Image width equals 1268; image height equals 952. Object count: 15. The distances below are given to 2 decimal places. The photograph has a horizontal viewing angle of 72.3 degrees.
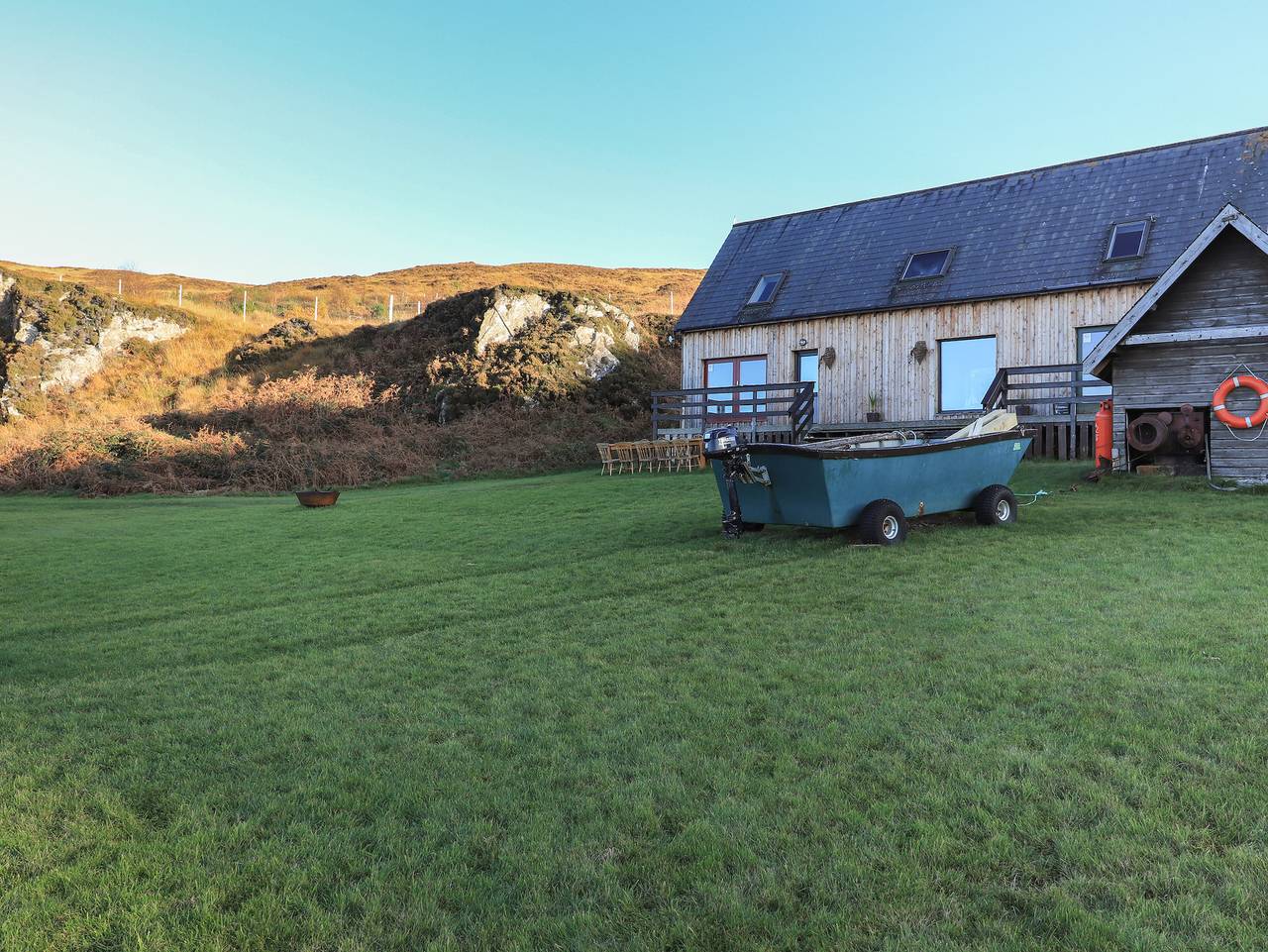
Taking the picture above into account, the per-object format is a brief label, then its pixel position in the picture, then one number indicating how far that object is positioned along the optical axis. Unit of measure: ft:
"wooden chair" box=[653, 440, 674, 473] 74.02
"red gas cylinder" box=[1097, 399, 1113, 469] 51.57
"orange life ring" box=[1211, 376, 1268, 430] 45.55
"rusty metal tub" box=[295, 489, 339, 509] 59.88
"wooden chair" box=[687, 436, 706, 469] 75.41
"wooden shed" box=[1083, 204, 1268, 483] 46.16
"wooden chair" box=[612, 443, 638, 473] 76.79
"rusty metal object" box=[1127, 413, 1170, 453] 48.73
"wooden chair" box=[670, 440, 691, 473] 73.99
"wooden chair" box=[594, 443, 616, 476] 77.51
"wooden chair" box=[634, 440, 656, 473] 75.61
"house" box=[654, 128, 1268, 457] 66.49
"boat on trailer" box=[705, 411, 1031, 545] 34.01
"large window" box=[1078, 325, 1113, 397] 66.27
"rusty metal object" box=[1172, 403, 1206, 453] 48.03
